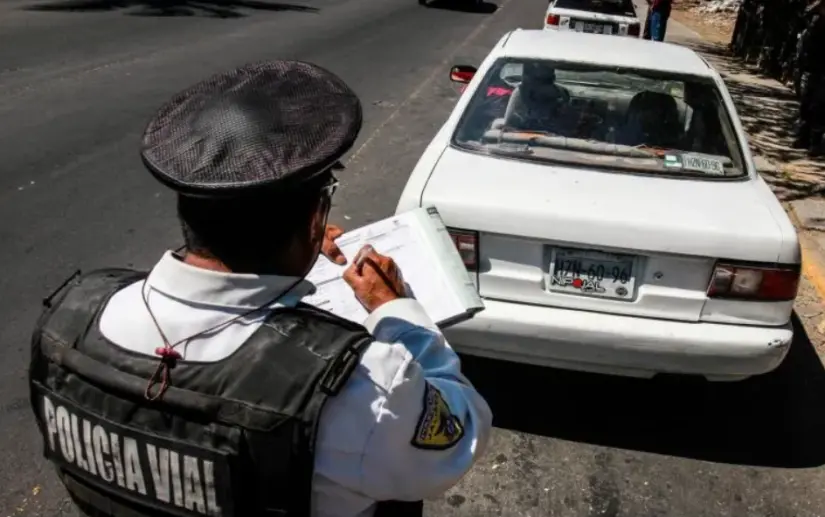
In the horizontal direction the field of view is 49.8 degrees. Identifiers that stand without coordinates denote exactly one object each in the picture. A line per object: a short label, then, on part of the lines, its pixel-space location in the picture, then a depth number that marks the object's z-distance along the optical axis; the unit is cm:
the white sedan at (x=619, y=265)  350
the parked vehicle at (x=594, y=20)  1516
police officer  125
